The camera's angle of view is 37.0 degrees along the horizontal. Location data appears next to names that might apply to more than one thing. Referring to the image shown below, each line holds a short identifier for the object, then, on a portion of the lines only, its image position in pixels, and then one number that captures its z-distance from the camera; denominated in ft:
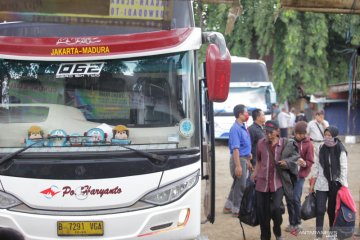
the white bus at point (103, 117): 16.33
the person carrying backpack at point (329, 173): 21.21
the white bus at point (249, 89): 69.05
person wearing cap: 21.31
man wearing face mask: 26.16
